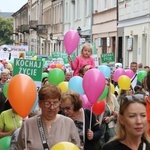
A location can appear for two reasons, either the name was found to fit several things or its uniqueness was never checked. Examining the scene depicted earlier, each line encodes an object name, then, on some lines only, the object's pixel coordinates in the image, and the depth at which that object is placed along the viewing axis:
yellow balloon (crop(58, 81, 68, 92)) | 9.89
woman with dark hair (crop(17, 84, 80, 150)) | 5.77
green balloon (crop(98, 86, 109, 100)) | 9.74
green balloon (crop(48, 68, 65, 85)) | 11.40
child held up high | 11.60
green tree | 119.22
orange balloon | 6.64
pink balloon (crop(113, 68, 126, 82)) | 14.14
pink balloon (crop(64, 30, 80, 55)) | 13.15
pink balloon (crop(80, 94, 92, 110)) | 8.54
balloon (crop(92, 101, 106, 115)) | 9.02
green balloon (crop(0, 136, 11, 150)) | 6.77
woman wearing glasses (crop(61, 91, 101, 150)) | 6.88
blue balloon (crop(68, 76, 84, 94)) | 9.61
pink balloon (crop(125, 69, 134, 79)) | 15.04
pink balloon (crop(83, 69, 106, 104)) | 8.35
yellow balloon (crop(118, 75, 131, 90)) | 12.10
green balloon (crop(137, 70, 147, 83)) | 13.32
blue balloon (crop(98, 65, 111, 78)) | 12.90
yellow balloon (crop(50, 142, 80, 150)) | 4.97
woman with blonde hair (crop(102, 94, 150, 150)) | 4.50
